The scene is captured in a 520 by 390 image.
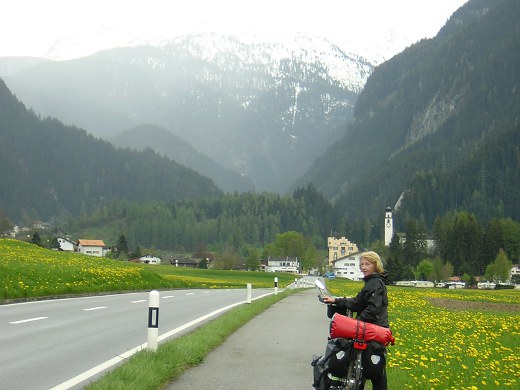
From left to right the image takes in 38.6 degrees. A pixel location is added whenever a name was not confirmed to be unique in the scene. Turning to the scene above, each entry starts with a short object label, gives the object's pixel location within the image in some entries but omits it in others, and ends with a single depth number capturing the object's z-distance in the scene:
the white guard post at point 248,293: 31.75
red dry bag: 8.91
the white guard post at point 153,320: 12.67
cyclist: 8.99
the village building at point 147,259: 191.62
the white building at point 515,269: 144.70
